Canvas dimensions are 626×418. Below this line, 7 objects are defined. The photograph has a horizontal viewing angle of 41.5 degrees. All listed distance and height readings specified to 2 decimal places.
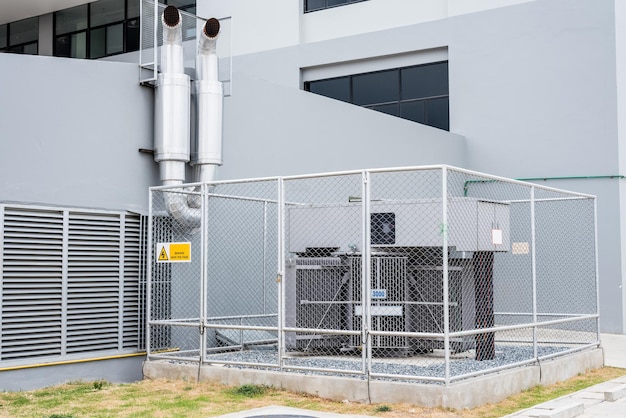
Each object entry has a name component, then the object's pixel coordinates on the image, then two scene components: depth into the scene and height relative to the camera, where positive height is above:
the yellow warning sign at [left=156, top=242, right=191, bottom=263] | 11.03 +0.17
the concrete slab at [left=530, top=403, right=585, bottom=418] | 8.28 -1.53
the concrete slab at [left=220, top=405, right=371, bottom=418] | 8.33 -1.52
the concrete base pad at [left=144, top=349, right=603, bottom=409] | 8.70 -1.39
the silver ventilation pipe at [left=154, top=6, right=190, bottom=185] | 11.55 +2.16
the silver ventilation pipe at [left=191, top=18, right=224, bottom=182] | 11.89 +2.24
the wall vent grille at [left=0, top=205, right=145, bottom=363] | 10.05 -0.20
